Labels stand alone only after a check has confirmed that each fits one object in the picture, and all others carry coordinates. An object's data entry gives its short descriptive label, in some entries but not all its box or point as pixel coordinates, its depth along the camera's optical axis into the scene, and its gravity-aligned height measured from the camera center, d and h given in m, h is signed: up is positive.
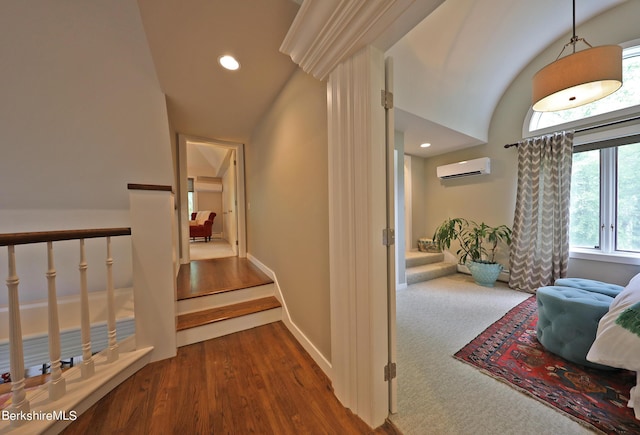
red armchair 5.70 -0.30
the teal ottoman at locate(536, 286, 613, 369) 1.38 -0.76
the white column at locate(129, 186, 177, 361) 1.48 -0.39
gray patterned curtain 2.65 -0.02
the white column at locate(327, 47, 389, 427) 1.01 -0.08
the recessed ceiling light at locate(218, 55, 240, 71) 1.66 +1.23
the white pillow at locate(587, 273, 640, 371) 0.99 -0.66
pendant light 1.42 +0.96
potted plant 3.04 -0.49
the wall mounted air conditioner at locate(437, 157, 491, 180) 3.25 +0.72
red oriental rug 1.09 -1.06
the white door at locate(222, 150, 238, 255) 3.70 +0.21
